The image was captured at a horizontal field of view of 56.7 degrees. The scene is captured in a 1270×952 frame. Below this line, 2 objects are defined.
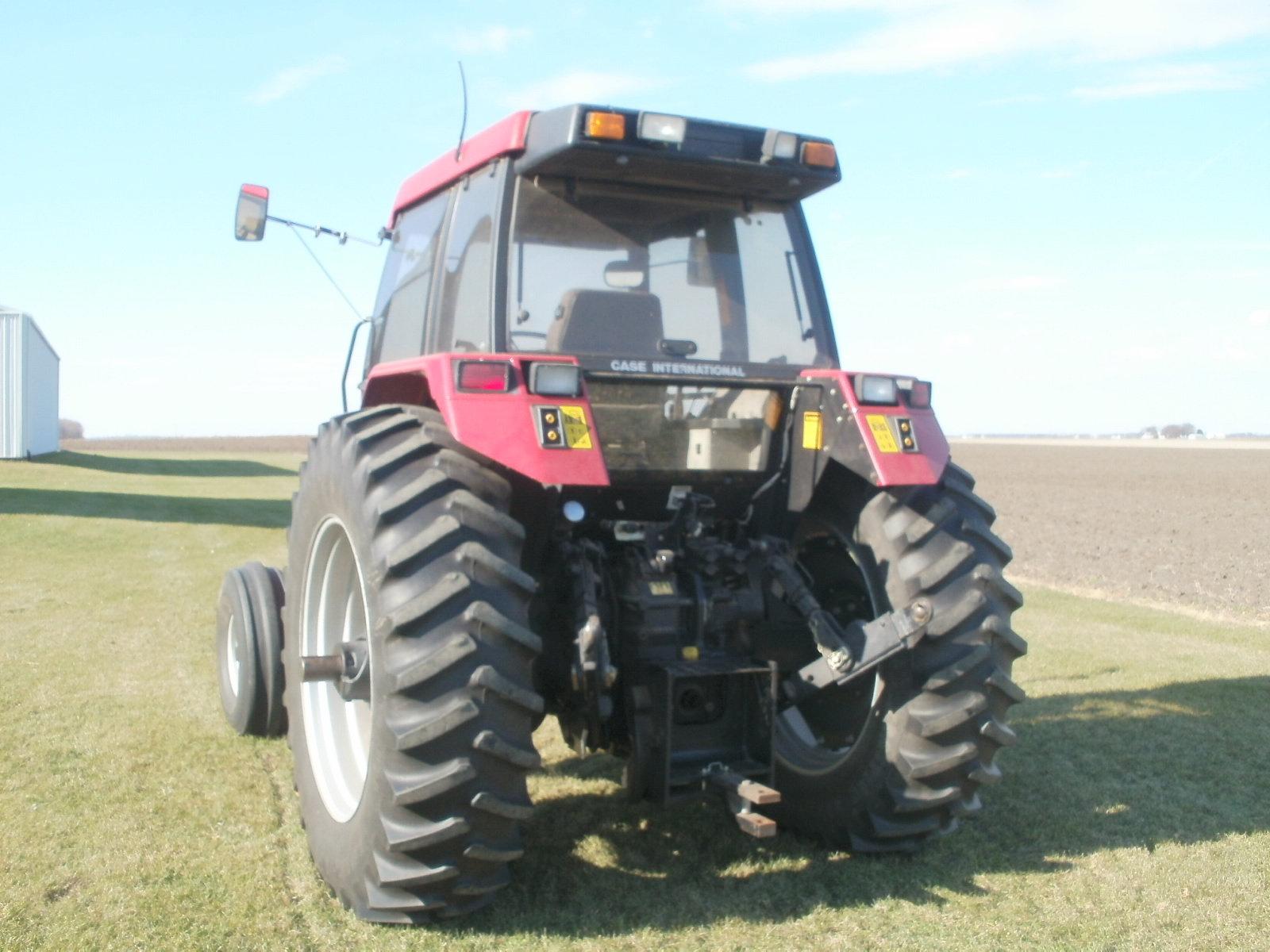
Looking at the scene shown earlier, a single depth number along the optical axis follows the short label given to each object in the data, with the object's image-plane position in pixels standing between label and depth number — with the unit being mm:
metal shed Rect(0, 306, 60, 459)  31359
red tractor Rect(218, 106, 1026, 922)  3307
